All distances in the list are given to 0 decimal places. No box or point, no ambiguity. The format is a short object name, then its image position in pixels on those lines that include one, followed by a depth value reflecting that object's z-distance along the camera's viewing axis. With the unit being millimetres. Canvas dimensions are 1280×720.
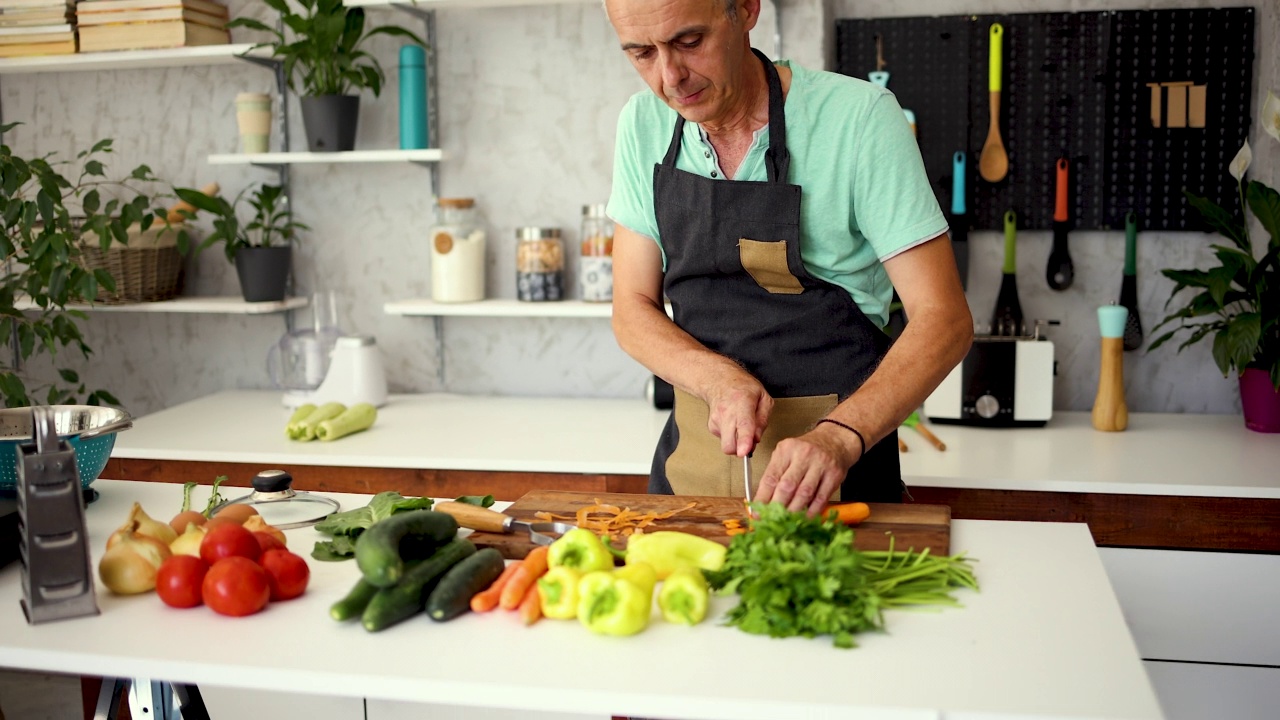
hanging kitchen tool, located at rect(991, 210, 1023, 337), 3082
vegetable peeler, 1585
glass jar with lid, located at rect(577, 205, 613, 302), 3199
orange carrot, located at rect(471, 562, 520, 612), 1394
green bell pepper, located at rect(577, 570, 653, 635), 1305
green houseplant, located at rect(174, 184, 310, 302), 3279
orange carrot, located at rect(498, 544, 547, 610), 1394
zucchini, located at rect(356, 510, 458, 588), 1360
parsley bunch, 1291
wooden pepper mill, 2879
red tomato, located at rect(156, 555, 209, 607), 1410
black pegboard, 2971
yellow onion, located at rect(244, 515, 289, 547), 1576
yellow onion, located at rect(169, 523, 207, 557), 1503
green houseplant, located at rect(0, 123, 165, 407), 2777
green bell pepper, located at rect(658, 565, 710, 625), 1337
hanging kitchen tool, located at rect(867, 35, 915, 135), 3090
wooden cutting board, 1579
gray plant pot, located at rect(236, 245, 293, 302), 3336
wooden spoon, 3037
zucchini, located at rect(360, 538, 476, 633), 1338
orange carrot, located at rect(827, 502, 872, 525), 1627
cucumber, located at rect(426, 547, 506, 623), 1366
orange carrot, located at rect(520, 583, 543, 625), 1363
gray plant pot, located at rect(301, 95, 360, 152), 3176
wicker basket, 3314
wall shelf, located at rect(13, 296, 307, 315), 3324
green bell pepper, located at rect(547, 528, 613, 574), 1420
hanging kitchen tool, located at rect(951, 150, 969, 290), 3088
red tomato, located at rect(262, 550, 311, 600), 1427
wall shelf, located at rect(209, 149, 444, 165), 3148
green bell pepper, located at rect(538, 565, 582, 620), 1366
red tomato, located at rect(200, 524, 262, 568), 1437
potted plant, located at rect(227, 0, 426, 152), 3084
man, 1745
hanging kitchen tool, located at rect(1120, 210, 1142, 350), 3031
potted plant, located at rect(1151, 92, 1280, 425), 2715
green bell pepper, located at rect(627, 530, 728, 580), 1454
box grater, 1378
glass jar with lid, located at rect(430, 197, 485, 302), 3264
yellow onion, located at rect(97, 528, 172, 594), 1458
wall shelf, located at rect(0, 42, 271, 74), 3182
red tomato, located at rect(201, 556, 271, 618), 1378
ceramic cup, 3295
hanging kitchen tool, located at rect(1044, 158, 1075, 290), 3043
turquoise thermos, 3201
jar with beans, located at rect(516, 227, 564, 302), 3252
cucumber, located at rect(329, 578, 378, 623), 1351
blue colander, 1769
